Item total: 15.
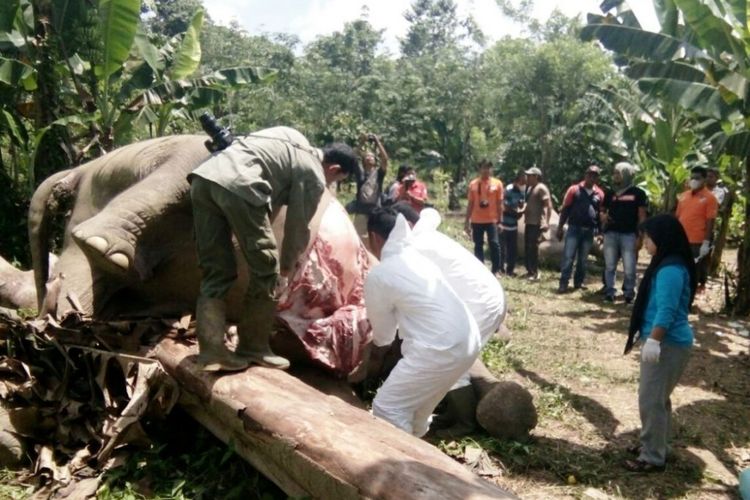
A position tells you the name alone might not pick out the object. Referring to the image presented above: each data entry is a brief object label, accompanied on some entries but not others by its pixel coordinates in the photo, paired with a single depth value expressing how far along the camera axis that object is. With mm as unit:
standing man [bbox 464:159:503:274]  9469
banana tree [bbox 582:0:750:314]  6473
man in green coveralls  3549
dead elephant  4246
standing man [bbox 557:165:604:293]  9023
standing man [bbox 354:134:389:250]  8008
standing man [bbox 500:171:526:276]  10250
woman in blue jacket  3902
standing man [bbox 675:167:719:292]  8016
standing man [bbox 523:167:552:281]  10039
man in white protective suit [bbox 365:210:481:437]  3750
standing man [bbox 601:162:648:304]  8312
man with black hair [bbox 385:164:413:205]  8375
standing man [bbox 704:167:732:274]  9531
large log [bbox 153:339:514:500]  2443
